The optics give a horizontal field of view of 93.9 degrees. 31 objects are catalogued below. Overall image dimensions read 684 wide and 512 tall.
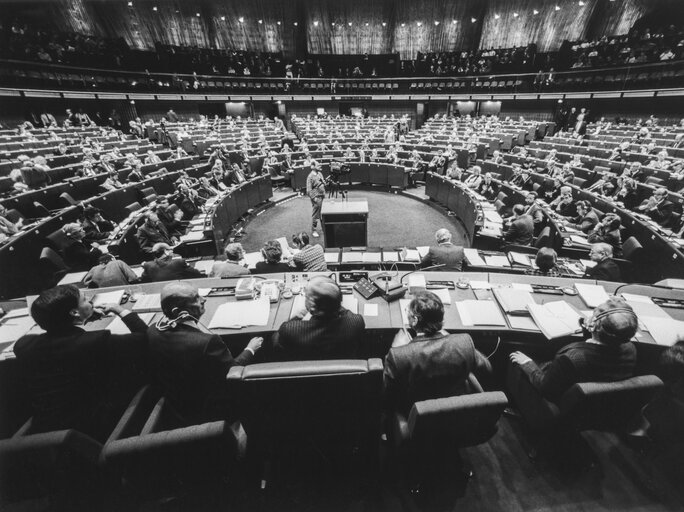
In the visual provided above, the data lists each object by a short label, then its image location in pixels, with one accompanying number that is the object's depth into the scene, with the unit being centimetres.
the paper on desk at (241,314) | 265
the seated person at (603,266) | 357
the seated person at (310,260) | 372
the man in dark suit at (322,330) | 204
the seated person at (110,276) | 359
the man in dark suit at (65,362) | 184
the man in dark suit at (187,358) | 191
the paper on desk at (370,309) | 276
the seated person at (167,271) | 369
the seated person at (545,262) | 336
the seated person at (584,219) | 549
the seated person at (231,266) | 356
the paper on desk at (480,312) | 261
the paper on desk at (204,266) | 429
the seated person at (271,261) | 373
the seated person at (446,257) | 370
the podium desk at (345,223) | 641
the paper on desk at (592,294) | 281
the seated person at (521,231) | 514
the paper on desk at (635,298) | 285
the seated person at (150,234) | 527
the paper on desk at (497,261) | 383
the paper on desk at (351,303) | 280
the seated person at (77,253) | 464
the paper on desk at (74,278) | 376
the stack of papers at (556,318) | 247
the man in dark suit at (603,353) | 191
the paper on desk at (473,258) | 388
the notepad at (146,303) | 287
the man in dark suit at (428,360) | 187
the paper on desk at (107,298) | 295
